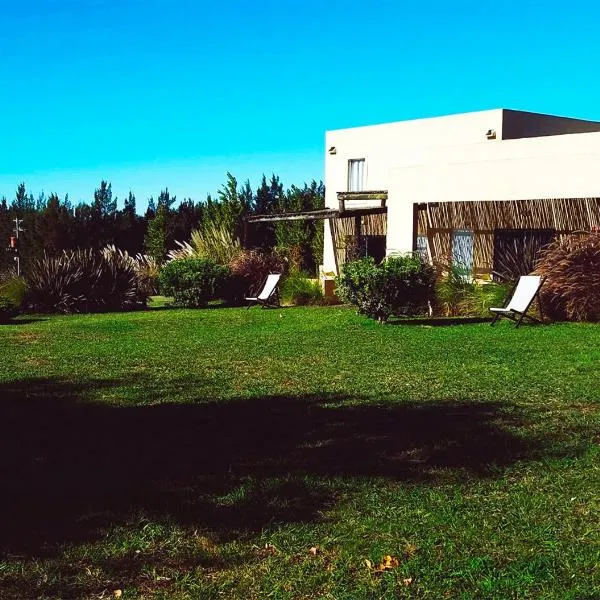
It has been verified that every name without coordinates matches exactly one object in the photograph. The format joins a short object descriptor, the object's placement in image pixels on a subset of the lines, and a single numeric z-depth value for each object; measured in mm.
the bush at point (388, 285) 14961
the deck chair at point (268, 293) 19641
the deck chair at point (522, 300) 14228
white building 17203
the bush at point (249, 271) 22141
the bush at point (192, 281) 20953
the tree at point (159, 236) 34109
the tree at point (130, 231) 36406
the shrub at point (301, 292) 21453
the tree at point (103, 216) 34312
